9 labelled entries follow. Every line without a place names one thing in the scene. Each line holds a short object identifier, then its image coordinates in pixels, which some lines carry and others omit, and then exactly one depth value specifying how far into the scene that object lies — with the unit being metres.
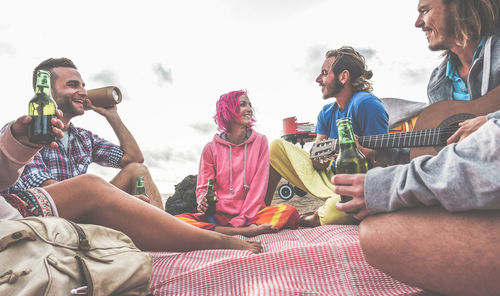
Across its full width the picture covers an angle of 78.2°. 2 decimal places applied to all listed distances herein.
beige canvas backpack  0.84
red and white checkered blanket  1.25
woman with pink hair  3.12
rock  5.84
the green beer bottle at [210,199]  3.41
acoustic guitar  2.31
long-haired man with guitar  0.83
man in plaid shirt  2.95
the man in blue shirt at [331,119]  3.32
